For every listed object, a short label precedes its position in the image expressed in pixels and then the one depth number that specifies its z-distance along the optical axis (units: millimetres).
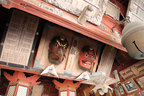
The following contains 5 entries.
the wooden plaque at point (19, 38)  2393
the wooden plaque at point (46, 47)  2771
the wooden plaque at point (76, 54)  3180
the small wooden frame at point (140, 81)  3691
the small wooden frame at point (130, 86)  3734
